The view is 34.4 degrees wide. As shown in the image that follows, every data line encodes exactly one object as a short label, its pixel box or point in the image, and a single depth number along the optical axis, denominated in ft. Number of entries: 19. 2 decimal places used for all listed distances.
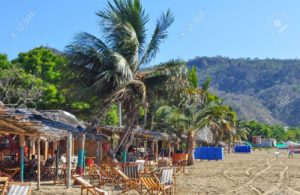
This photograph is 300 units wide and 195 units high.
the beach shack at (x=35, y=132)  37.24
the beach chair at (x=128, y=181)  39.75
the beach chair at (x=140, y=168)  46.95
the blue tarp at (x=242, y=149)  226.79
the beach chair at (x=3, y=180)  33.20
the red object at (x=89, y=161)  69.08
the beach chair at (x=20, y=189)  28.73
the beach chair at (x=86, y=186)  33.50
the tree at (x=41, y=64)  122.42
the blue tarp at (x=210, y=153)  129.49
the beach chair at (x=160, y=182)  36.06
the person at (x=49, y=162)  58.00
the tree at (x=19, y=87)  105.30
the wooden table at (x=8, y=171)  50.88
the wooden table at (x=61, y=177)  52.80
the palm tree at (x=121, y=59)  64.18
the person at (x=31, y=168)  57.36
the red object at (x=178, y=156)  96.63
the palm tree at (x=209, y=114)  98.62
